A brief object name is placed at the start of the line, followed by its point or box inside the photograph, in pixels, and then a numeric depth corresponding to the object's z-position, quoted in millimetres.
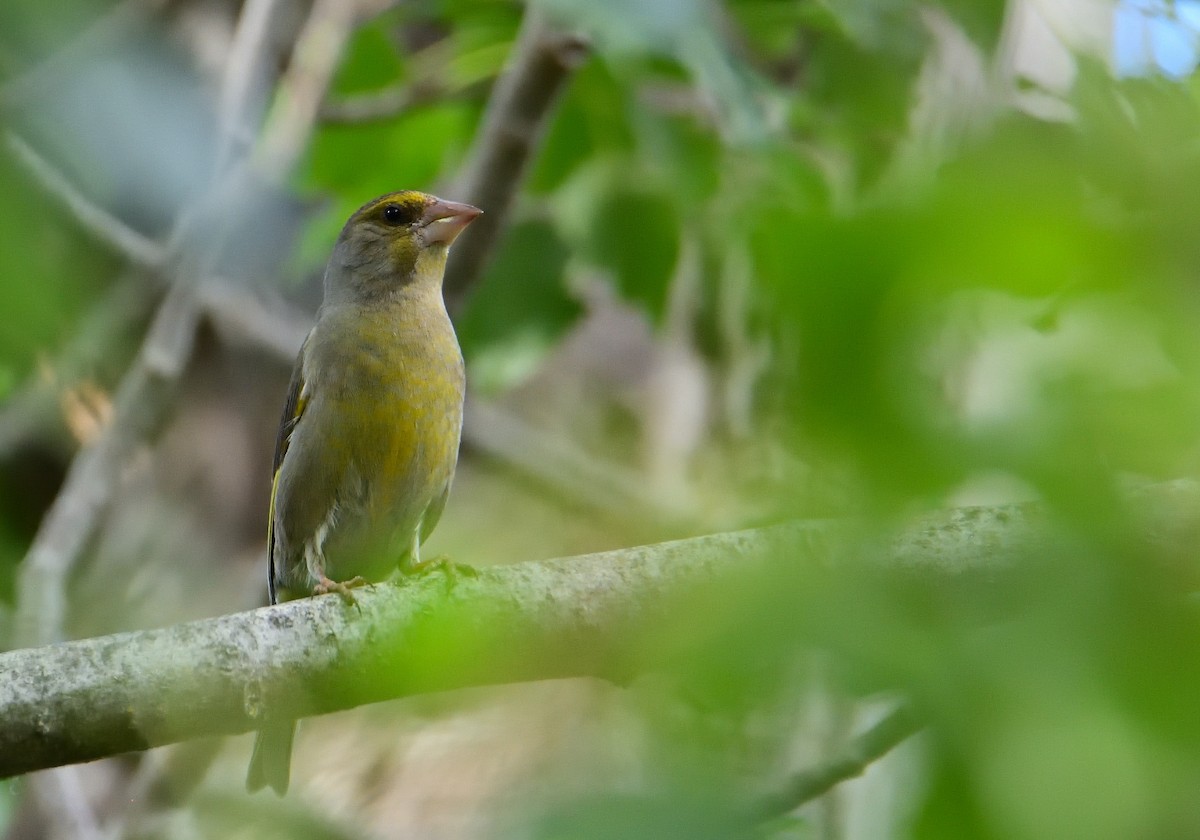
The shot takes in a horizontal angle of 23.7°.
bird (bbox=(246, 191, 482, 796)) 9492
